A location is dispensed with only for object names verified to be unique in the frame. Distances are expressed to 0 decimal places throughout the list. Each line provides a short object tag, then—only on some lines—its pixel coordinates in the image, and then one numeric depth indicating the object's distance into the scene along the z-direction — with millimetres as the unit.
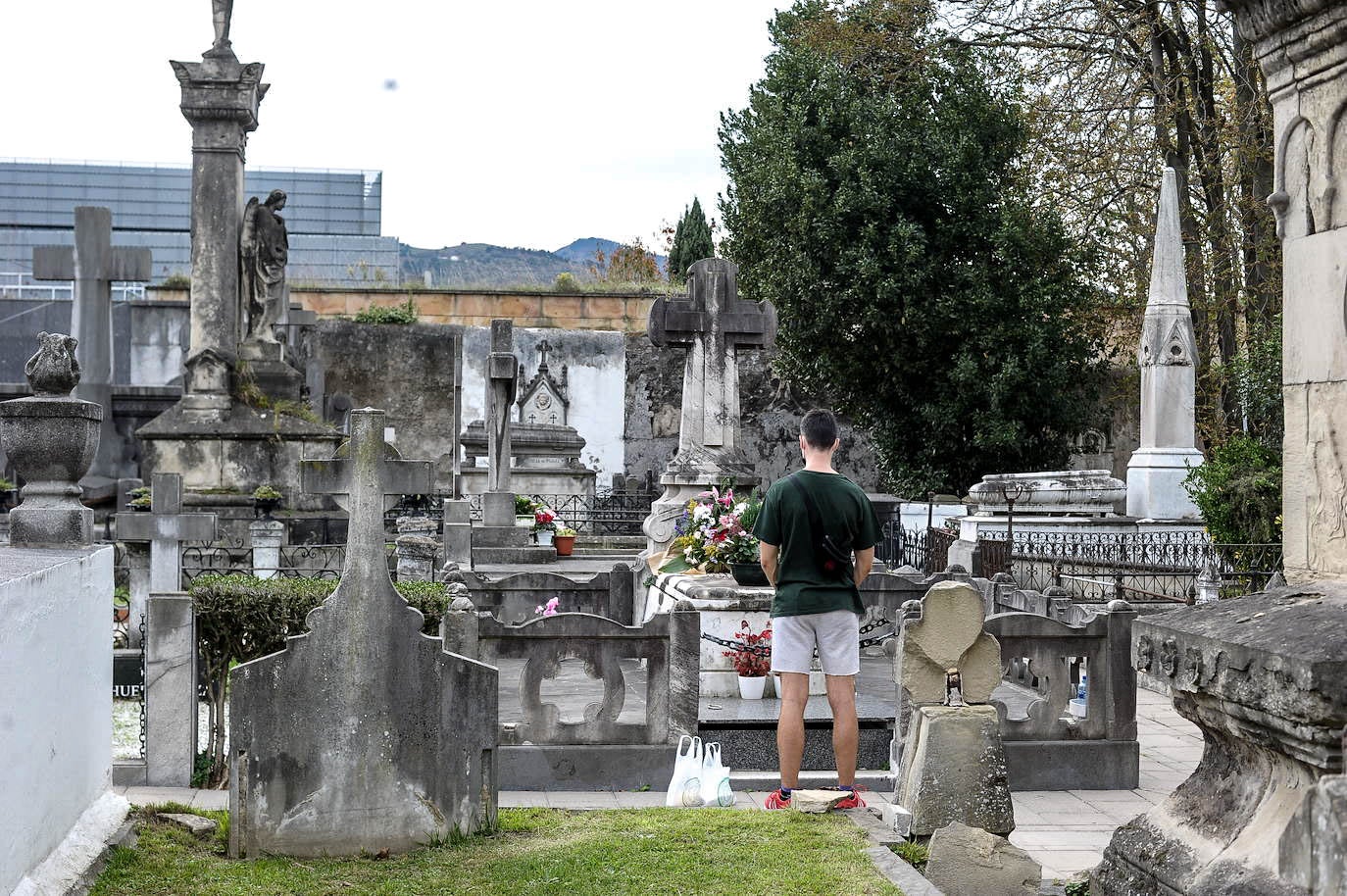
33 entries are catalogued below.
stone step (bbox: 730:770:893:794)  7375
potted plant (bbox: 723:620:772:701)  9211
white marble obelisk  17031
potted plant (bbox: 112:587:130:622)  11695
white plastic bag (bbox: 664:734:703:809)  6168
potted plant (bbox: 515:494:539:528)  19422
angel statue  16641
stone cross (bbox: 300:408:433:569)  5262
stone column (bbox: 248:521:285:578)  10930
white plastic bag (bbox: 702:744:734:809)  6141
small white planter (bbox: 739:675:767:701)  9211
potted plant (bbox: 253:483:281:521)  15320
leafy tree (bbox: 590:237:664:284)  37594
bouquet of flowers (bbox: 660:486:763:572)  10211
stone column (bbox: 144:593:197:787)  7434
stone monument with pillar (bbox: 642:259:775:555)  12602
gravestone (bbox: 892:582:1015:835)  5023
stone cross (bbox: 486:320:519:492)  19297
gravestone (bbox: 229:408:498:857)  5156
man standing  6156
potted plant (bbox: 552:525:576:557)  18062
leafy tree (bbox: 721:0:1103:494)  23672
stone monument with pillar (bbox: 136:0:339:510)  15820
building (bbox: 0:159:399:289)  39812
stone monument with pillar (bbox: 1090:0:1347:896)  3494
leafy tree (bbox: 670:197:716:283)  38938
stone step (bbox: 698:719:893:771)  8000
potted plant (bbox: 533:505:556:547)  18312
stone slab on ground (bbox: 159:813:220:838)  5434
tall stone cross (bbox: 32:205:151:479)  19234
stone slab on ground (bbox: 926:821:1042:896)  4734
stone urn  5148
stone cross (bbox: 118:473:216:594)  10109
